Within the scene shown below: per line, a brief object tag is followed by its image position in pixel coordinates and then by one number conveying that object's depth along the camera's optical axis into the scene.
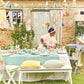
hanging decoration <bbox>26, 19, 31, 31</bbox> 10.51
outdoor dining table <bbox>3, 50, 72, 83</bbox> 5.71
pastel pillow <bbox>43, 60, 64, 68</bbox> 5.08
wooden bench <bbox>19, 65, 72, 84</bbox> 5.07
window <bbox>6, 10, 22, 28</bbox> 11.01
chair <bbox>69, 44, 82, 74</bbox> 6.97
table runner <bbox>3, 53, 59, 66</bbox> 5.71
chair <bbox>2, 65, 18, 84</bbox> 5.13
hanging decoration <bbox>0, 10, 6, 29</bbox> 10.74
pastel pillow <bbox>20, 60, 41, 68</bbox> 5.08
